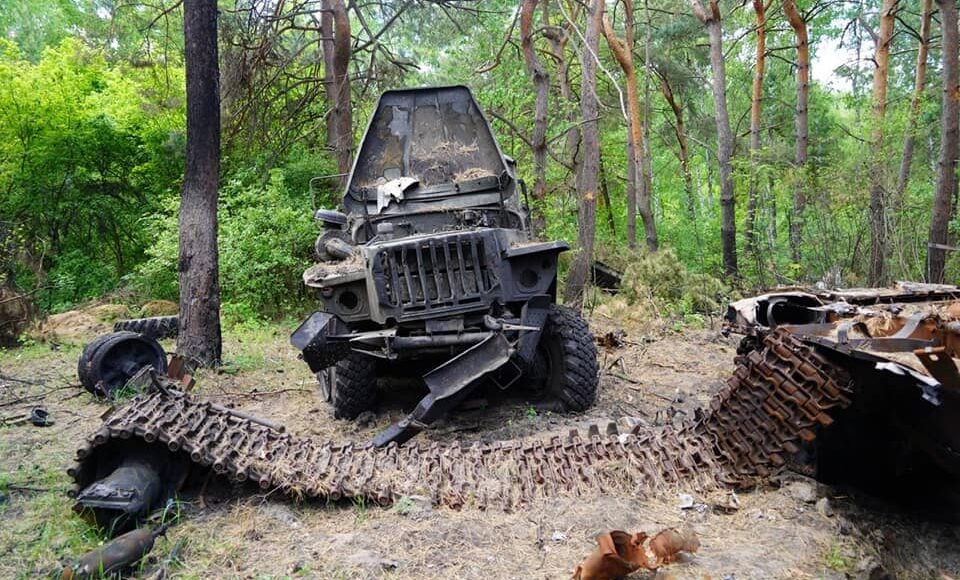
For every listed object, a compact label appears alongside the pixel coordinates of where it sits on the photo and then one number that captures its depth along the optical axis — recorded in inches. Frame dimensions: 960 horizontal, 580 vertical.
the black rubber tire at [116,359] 246.8
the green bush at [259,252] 448.1
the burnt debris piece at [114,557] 112.2
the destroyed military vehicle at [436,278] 195.0
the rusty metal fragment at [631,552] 106.9
